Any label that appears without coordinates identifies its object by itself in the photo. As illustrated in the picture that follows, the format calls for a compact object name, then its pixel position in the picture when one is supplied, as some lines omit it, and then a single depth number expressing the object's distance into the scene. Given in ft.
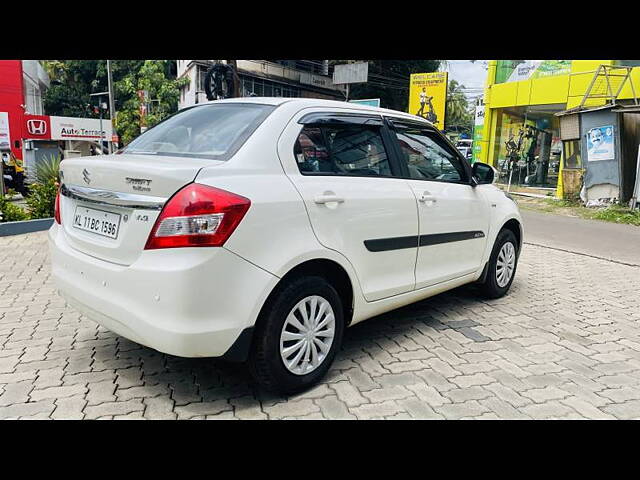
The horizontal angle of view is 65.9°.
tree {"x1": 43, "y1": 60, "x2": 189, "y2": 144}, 109.09
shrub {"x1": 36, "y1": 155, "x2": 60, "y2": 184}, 28.09
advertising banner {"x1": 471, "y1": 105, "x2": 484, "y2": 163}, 61.65
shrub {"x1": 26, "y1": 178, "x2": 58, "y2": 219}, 26.91
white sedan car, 7.83
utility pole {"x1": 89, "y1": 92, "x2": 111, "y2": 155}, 120.76
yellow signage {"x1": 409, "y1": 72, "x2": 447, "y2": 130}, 65.05
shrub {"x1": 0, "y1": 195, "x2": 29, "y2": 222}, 25.68
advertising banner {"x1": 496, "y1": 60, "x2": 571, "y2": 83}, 49.94
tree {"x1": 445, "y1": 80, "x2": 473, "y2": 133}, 167.53
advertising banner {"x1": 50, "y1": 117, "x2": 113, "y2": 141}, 81.69
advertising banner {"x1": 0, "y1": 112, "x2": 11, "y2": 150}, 60.03
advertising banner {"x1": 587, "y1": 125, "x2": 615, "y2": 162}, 38.91
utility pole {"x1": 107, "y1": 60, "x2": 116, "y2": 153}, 77.74
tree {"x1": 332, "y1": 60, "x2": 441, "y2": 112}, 101.65
